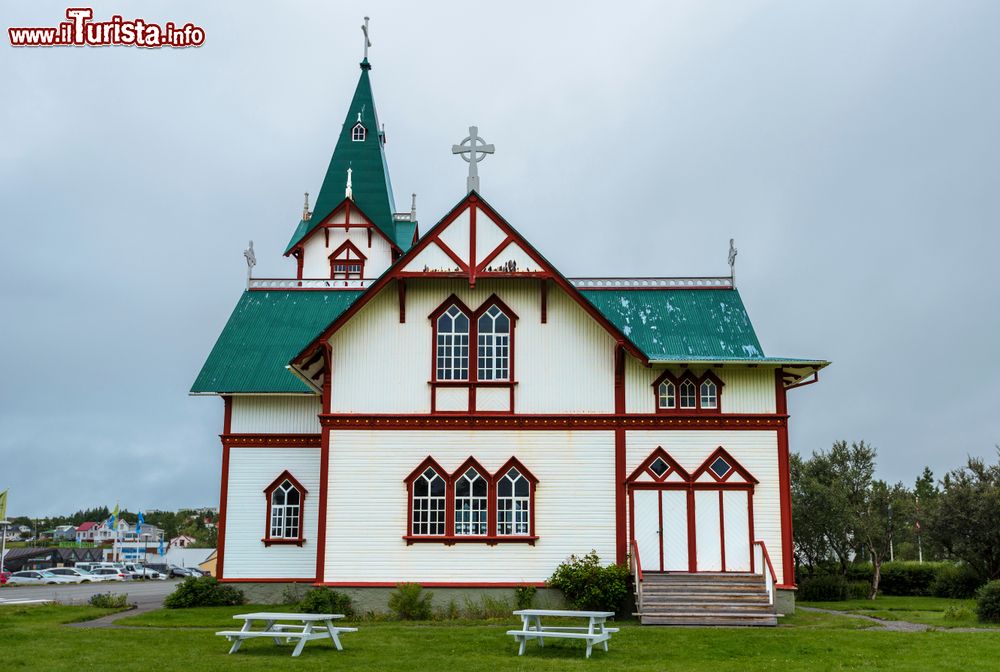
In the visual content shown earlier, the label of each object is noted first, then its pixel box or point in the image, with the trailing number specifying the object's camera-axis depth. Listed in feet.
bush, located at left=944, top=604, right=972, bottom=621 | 73.67
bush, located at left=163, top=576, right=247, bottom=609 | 86.12
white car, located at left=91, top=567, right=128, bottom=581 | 208.53
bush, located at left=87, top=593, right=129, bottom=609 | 87.20
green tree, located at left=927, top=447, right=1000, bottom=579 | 104.99
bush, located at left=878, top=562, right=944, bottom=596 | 119.24
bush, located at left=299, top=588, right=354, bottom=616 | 73.92
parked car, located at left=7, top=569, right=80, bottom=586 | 186.29
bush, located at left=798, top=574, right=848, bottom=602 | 108.17
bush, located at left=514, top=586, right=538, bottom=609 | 76.13
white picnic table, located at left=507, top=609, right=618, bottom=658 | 51.82
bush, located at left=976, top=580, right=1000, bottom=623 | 70.74
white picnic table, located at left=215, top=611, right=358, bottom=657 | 51.49
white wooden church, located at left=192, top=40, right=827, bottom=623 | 77.82
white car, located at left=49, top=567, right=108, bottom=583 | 196.75
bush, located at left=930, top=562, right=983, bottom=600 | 108.99
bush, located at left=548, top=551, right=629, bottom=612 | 74.49
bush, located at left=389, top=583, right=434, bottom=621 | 75.46
